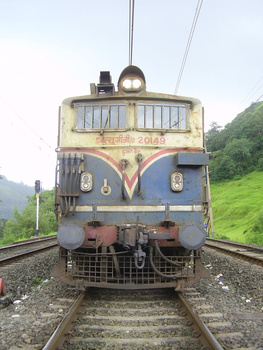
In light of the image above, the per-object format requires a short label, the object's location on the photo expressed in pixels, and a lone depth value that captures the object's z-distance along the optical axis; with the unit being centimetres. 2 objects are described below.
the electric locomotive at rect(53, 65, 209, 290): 525
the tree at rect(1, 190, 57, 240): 3095
